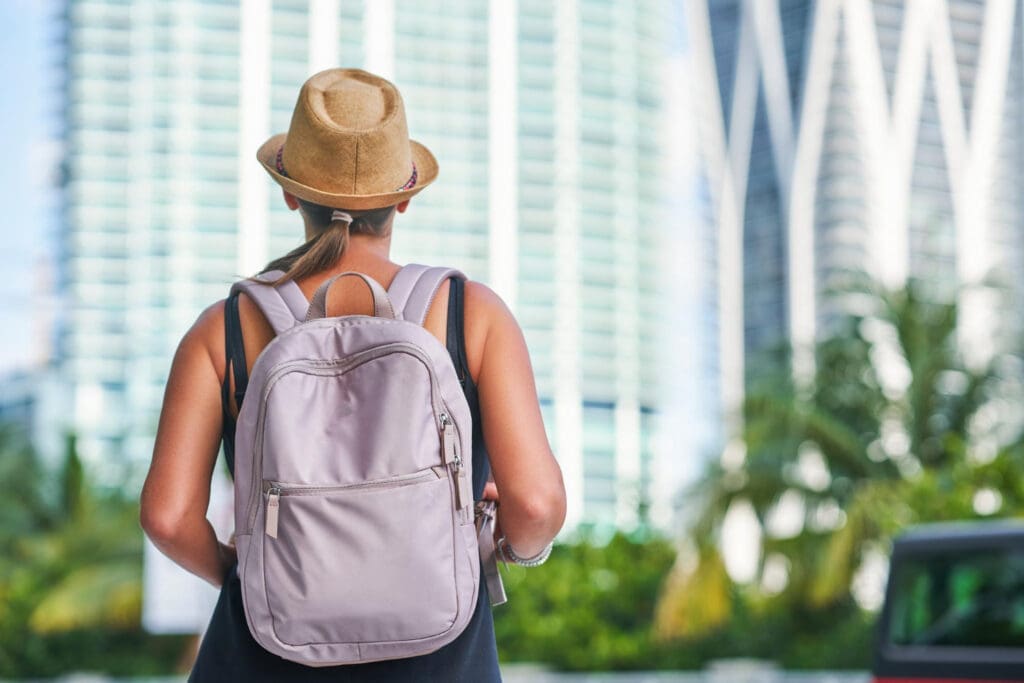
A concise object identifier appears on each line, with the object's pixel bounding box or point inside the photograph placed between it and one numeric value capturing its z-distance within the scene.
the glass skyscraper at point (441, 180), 65.94
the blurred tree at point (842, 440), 15.46
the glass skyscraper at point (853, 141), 59.84
